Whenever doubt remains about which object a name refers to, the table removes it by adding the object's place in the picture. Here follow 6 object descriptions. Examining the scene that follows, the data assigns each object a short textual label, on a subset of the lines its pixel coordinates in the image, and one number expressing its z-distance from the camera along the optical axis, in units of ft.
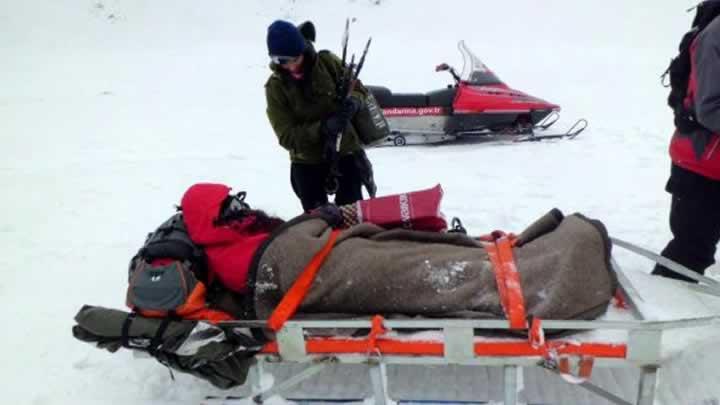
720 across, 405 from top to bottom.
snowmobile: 22.30
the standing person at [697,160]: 7.53
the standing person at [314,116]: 9.81
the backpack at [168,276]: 7.52
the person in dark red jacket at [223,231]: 8.09
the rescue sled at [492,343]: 6.81
